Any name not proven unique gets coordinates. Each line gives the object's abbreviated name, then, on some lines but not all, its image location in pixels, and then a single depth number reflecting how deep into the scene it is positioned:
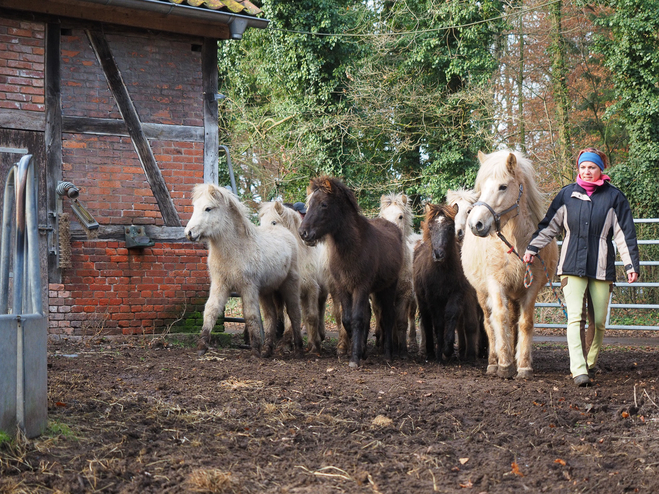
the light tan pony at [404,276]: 9.61
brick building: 9.09
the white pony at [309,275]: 9.63
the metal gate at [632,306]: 12.01
